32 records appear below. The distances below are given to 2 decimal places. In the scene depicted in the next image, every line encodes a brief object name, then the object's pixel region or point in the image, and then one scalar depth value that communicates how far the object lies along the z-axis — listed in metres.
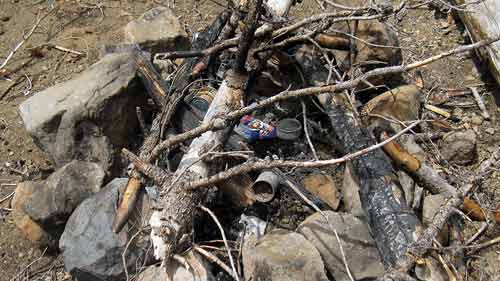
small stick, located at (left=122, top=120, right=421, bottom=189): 2.52
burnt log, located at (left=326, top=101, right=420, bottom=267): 2.76
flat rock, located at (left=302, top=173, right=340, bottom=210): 3.21
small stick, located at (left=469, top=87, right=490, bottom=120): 3.75
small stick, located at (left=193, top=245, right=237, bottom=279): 2.62
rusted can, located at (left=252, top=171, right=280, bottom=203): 3.11
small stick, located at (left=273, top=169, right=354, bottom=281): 2.53
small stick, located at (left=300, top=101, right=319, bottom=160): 3.12
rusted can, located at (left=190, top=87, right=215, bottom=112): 3.44
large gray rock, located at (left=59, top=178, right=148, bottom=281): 2.70
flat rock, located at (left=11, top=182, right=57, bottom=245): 3.05
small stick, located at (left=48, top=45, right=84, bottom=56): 4.20
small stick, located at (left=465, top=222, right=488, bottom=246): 2.77
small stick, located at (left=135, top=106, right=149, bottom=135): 3.20
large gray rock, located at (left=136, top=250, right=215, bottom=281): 2.62
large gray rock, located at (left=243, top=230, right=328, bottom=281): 2.56
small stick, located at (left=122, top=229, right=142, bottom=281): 2.60
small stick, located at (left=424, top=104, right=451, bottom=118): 3.74
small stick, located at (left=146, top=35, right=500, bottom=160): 2.67
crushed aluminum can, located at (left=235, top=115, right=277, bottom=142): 3.44
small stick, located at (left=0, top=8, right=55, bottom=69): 3.99
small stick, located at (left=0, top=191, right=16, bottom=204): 3.31
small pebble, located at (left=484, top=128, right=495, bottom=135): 3.67
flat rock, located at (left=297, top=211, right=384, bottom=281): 2.74
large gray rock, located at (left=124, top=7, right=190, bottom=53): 4.00
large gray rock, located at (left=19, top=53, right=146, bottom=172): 3.27
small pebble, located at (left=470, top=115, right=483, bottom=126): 3.73
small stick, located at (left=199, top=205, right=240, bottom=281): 2.50
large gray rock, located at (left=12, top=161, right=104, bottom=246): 2.97
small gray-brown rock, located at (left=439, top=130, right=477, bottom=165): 3.39
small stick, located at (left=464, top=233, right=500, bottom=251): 2.75
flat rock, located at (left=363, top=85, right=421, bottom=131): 3.47
